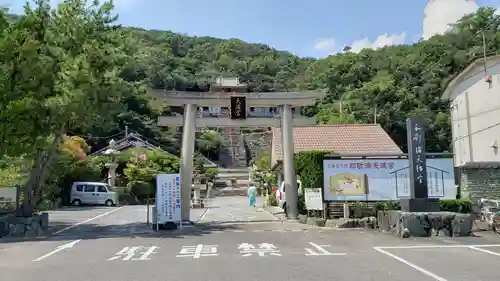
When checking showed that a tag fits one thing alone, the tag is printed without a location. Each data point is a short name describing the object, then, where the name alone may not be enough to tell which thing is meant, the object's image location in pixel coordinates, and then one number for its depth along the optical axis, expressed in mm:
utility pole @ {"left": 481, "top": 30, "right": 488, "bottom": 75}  24484
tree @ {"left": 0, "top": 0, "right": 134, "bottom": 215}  14234
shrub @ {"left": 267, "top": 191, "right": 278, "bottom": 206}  27856
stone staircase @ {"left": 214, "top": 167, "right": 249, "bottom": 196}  43781
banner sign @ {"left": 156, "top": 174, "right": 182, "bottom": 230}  15203
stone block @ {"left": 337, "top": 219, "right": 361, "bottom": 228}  15695
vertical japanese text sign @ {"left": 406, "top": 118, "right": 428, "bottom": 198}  13422
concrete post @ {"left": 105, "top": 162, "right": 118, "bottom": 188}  35688
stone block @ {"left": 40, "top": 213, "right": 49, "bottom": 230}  15755
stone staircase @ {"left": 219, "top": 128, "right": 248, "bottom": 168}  60812
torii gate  18250
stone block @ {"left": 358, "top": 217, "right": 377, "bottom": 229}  15406
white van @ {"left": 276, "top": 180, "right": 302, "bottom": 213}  22747
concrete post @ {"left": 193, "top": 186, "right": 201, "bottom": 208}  29008
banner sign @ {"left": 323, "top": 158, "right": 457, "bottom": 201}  17109
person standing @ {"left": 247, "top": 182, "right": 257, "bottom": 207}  28391
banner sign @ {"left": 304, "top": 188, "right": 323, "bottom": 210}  16922
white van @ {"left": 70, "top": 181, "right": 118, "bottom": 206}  31922
